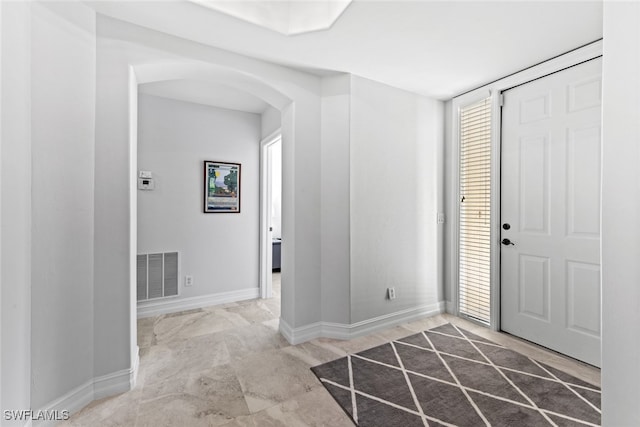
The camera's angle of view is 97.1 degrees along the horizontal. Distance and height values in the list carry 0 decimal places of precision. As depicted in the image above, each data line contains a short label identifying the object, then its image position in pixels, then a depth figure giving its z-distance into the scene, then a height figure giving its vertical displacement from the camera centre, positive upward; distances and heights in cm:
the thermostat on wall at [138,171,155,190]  313 +37
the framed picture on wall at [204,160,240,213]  350 +34
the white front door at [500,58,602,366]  213 +4
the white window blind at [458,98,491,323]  281 +4
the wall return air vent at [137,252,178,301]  314 -71
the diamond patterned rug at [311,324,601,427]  162 -115
